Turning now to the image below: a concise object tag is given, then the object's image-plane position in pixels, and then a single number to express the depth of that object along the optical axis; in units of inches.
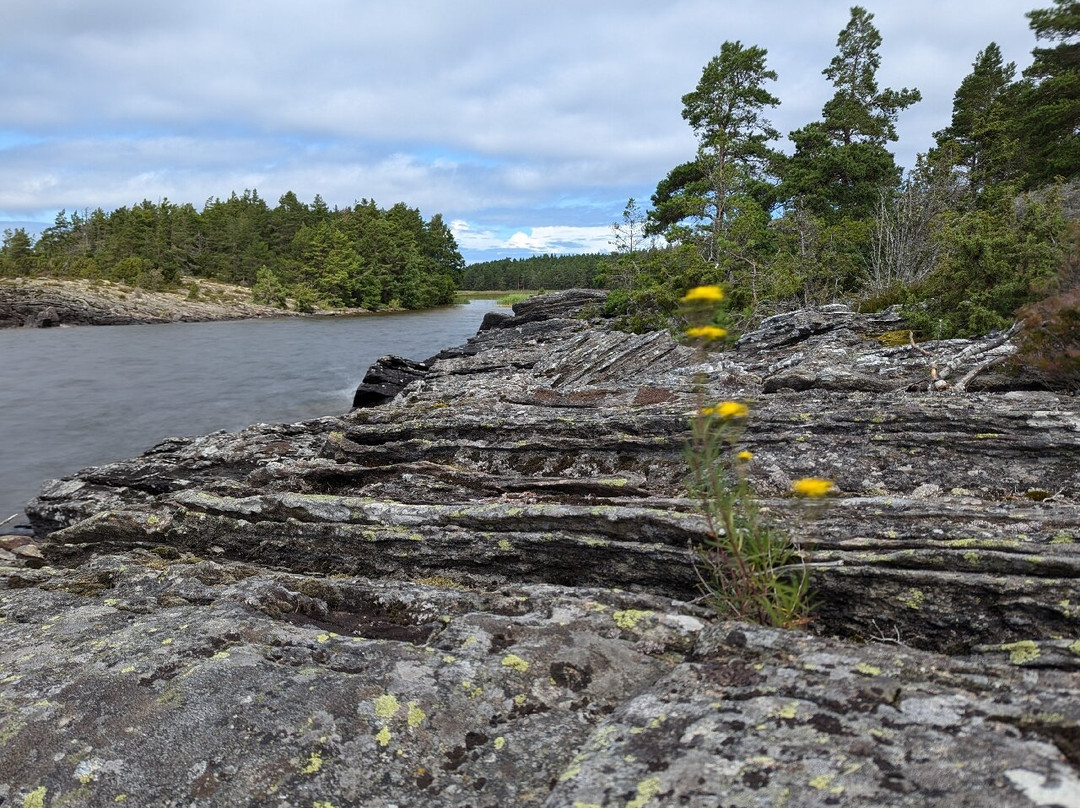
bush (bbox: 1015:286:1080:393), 329.4
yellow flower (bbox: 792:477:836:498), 135.9
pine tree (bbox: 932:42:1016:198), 1808.6
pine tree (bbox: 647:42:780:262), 1793.8
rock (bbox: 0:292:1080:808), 112.0
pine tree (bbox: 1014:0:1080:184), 1558.8
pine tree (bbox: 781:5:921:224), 1861.5
